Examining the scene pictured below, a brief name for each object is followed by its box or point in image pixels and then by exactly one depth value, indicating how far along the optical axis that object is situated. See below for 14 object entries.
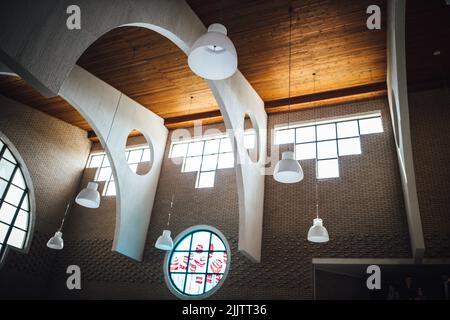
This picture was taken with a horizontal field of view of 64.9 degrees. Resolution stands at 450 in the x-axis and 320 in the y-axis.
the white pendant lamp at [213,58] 4.46
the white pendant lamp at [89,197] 8.18
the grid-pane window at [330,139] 10.57
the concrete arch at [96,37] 3.63
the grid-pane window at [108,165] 13.43
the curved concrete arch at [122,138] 10.10
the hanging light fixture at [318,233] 7.74
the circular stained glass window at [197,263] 10.37
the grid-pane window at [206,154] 12.01
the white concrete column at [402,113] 6.70
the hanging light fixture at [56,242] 9.70
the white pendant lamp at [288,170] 6.57
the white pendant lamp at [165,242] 9.22
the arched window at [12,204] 11.39
